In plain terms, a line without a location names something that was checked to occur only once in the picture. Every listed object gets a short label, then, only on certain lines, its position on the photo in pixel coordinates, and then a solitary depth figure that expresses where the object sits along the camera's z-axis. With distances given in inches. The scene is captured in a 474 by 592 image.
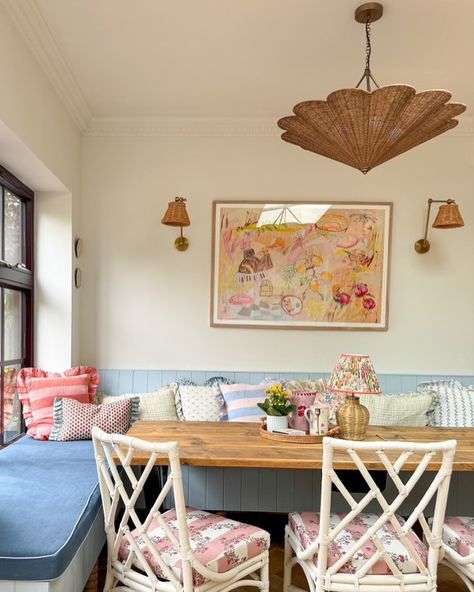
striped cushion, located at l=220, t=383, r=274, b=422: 116.3
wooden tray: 82.2
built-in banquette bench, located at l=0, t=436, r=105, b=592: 61.0
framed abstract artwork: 134.7
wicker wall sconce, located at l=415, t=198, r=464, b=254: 122.6
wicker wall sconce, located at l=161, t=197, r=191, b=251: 123.0
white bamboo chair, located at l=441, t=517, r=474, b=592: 68.7
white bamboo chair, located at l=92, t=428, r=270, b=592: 61.2
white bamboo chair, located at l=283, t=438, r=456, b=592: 60.7
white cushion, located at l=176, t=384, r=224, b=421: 117.7
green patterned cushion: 116.6
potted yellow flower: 86.6
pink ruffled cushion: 112.5
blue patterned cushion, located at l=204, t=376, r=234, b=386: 131.2
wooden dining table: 71.7
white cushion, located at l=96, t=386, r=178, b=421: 117.1
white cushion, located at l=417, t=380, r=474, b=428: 117.0
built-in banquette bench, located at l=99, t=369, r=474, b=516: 97.3
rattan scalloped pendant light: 70.7
